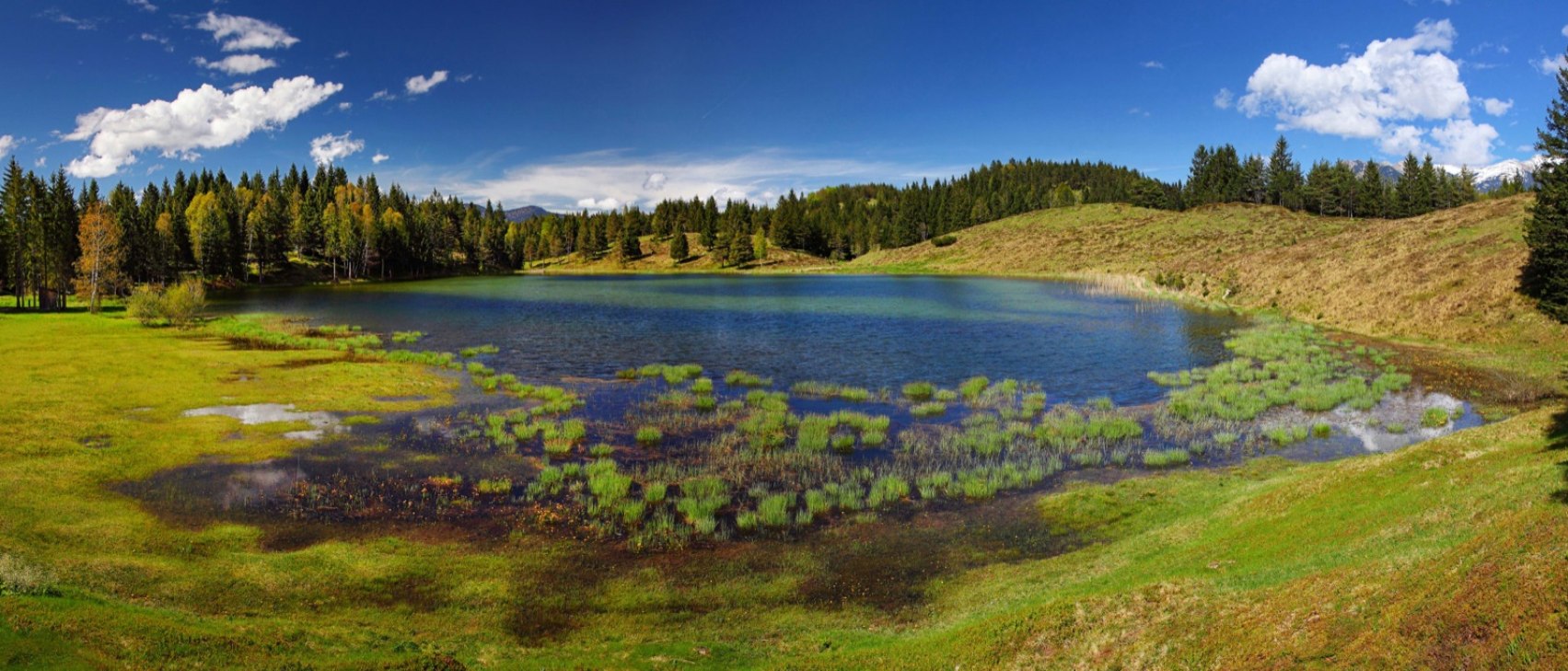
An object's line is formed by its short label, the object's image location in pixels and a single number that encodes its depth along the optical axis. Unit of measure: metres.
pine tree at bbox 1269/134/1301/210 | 172.25
